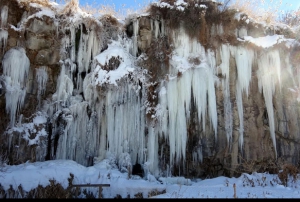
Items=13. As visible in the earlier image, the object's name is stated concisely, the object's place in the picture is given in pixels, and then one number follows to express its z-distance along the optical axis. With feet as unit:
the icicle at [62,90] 37.55
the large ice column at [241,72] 39.04
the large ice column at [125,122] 36.26
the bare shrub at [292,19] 47.02
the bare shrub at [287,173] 30.58
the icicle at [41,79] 37.42
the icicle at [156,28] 41.49
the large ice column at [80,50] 39.09
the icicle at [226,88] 38.83
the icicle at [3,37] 36.60
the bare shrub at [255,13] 43.55
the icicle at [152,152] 35.86
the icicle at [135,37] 41.06
